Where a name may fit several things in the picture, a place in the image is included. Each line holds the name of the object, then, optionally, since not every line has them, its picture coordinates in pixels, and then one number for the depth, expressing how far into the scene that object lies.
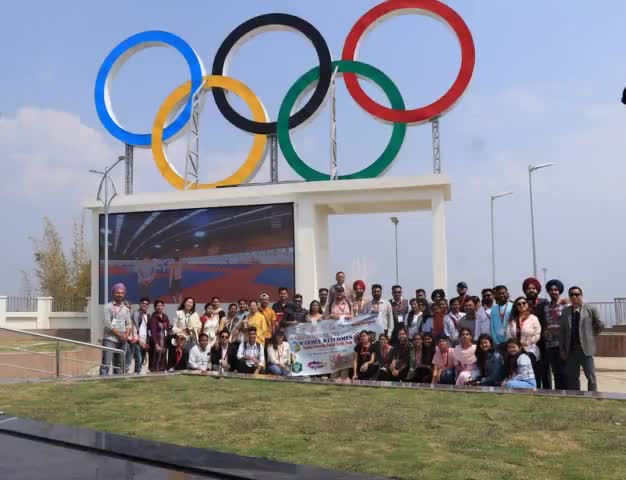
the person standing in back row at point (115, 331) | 10.83
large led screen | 18.86
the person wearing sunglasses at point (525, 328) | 8.41
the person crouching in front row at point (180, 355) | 11.31
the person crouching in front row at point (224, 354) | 10.89
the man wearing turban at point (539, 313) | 8.65
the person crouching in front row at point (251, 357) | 10.67
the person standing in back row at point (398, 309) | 10.07
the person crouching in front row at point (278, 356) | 10.76
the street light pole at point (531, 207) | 28.92
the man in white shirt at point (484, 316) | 9.15
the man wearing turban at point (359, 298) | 10.90
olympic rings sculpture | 19.08
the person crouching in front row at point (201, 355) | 11.11
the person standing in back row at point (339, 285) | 11.08
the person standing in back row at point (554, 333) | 8.48
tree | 42.06
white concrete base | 18.17
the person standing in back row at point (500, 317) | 8.68
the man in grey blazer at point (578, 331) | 8.16
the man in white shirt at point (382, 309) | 10.49
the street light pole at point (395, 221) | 38.09
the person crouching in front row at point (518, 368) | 8.35
